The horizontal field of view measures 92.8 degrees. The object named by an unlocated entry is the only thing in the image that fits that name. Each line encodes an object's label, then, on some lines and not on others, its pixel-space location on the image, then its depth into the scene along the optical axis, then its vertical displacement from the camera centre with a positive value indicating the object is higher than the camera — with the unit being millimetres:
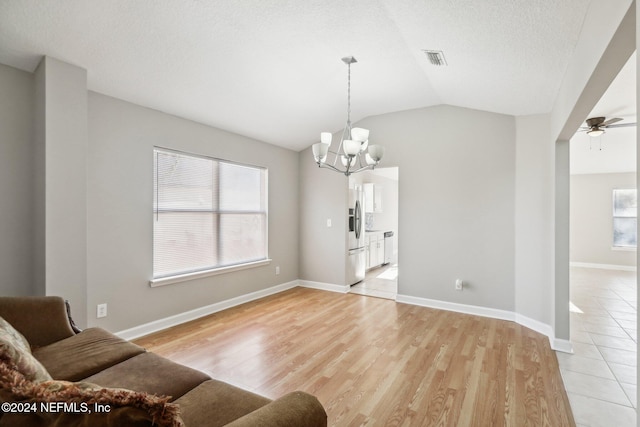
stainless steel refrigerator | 5340 -494
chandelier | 2758 +625
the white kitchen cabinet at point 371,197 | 7117 +404
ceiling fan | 3552 +1092
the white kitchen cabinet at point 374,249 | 6586 -793
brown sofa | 718 -699
